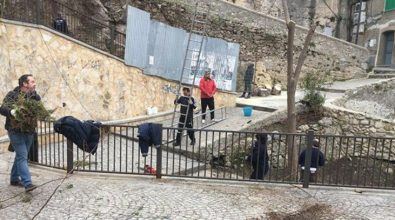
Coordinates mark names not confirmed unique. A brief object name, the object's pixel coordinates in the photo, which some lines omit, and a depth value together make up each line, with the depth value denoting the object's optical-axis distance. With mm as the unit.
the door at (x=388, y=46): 23953
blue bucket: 13742
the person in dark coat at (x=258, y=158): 7613
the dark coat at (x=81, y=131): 6614
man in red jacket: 12289
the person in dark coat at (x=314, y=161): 7465
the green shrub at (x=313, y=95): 13352
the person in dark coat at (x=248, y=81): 17469
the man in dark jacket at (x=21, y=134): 5945
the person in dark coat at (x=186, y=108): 10562
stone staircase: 20880
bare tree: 9438
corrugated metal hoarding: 12930
